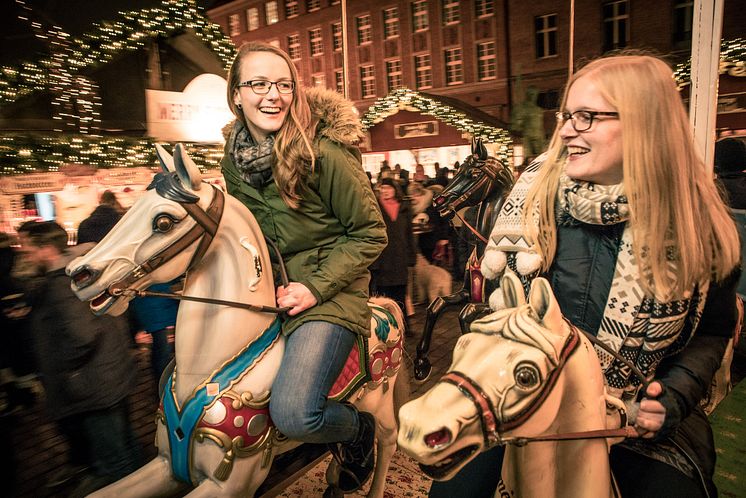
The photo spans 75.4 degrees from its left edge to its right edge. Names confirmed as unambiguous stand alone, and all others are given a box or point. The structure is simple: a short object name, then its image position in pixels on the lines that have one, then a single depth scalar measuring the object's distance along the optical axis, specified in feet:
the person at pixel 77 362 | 7.42
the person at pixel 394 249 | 11.58
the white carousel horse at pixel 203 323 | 5.11
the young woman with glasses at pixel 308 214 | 5.83
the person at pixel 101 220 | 7.77
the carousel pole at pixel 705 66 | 7.39
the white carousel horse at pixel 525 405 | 3.12
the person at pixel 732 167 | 7.94
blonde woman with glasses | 4.08
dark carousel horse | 9.07
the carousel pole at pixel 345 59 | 10.21
